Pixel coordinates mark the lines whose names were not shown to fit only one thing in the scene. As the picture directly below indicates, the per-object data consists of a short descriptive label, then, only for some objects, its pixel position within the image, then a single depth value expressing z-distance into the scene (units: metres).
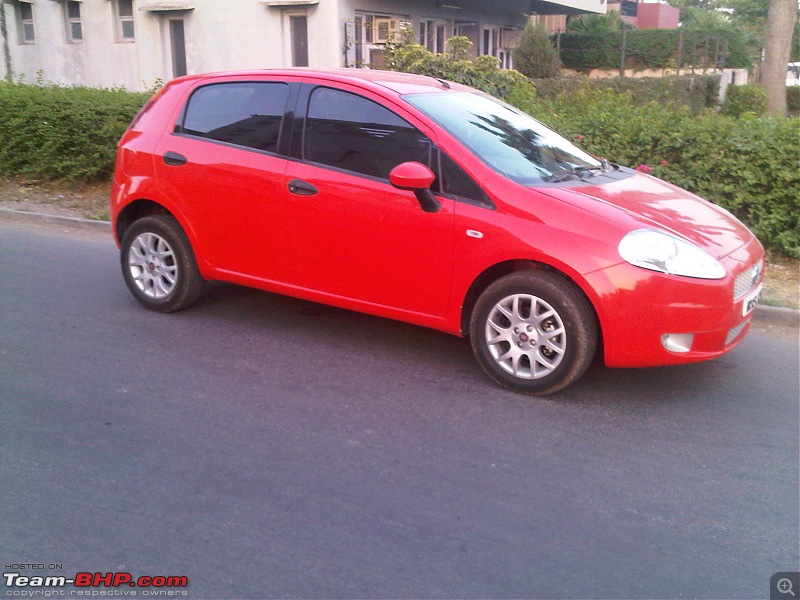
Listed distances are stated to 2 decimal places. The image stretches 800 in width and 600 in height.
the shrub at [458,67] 12.66
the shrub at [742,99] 23.50
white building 19.25
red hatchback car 4.88
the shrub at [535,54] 26.25
